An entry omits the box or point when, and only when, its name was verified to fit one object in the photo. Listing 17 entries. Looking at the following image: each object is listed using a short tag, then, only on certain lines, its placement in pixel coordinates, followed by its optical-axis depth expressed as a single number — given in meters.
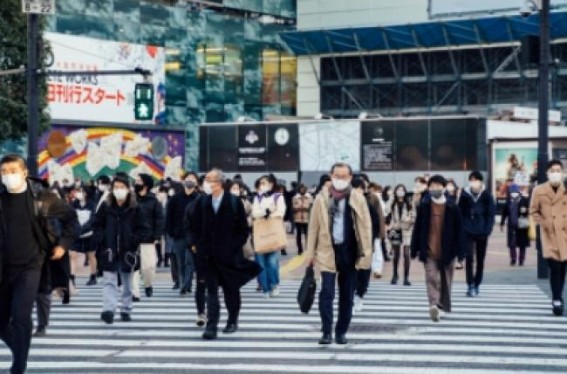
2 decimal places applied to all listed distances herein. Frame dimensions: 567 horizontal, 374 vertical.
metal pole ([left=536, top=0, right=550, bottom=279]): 20.48
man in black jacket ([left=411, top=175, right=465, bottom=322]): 14.13
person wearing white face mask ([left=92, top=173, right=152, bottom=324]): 13.91
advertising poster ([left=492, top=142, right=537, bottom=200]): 37.72
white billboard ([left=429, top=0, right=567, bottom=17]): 54.69
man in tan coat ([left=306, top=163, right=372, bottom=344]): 11.81
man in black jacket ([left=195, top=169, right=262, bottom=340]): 12.71
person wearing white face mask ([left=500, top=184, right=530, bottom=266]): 23.78
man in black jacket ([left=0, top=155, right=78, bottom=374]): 9.23
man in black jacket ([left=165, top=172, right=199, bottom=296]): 18.02
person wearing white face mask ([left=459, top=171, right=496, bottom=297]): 17.42
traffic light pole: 21.91
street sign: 21.39
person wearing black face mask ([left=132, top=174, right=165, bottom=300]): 16.31
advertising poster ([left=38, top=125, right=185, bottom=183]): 46.94
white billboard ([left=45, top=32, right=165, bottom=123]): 47.09
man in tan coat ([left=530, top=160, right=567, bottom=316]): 14.41
